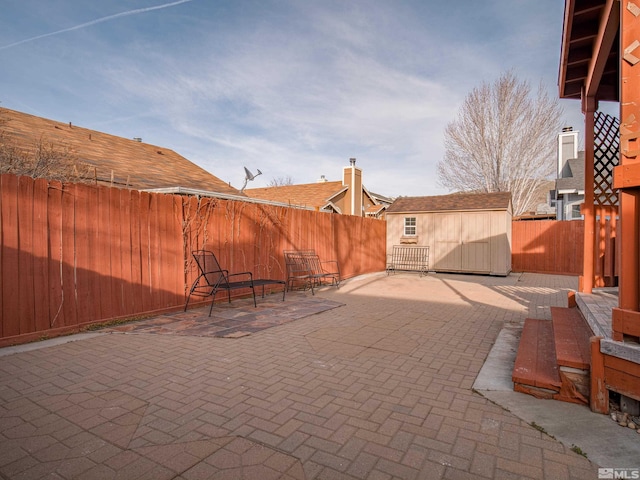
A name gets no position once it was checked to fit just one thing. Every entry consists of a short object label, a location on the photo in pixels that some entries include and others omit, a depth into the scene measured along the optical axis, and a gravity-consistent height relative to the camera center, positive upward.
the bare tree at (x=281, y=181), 45.91 +7.21
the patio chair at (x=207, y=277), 6.07 -0.79
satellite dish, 11.80 +2.05
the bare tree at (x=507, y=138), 19.53 +5.73
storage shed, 12.45 +0.24
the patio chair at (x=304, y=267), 8.82 -0.85
